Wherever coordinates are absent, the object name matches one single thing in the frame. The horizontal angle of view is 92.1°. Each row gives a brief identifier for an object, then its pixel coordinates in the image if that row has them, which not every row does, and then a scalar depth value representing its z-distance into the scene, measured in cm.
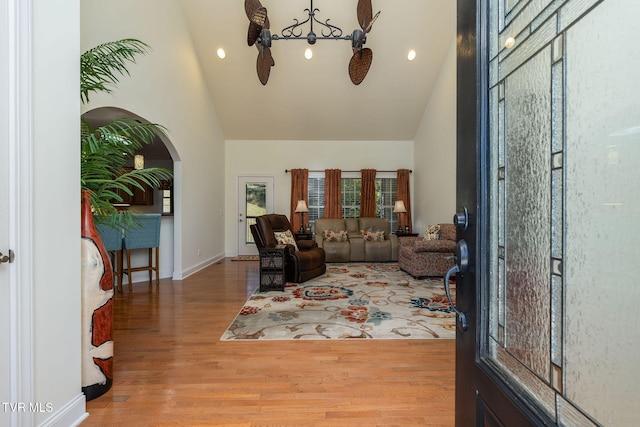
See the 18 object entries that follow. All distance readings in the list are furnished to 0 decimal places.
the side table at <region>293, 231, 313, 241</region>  646
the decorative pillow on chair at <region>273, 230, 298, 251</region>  482
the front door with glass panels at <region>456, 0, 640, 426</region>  49
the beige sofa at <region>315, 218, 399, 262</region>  649
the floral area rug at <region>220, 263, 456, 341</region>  266
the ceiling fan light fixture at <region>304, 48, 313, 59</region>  509
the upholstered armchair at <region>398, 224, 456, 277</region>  473
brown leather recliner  438
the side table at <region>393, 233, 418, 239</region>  698
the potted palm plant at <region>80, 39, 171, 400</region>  173
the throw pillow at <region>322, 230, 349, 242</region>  664
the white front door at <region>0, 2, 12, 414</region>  118
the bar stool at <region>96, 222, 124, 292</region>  381
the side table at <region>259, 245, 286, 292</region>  414
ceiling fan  295
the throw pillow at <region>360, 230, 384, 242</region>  664
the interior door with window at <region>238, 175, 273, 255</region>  752
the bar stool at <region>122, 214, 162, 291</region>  410
